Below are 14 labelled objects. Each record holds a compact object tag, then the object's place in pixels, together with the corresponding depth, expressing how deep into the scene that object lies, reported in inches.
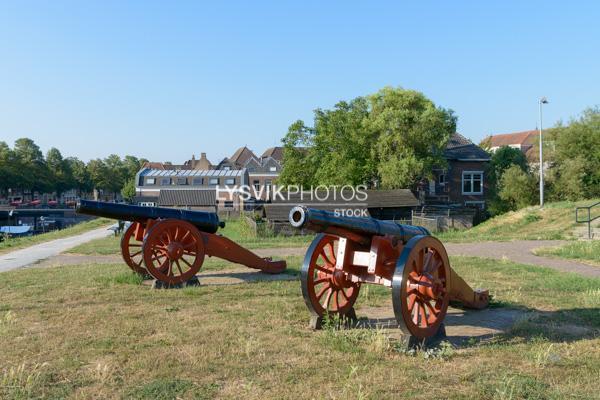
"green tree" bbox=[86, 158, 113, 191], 3577.8
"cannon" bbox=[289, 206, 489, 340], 222.1
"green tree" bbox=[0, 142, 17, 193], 2610.7
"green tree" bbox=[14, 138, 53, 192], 2738.7
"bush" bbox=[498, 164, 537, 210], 1417.3
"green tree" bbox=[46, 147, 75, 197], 3084.4
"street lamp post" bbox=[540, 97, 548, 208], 1131.3
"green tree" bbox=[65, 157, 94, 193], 3390.7
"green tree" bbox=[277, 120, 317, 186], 1667.1
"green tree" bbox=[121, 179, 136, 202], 3275.1
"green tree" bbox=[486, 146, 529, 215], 1496.1
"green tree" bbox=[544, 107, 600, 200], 1381.6
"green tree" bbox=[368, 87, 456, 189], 1379.2
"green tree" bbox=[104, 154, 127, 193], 3703.2
